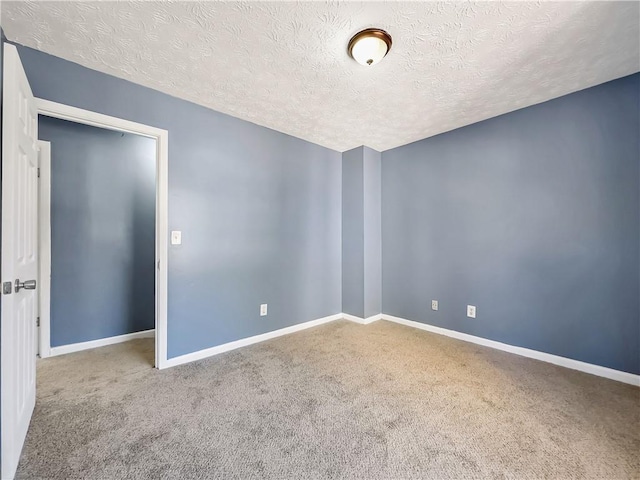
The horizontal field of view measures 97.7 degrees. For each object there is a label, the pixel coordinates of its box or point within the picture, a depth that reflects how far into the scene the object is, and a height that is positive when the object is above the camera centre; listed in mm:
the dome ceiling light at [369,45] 1656 +1213
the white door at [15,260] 1256 -83
